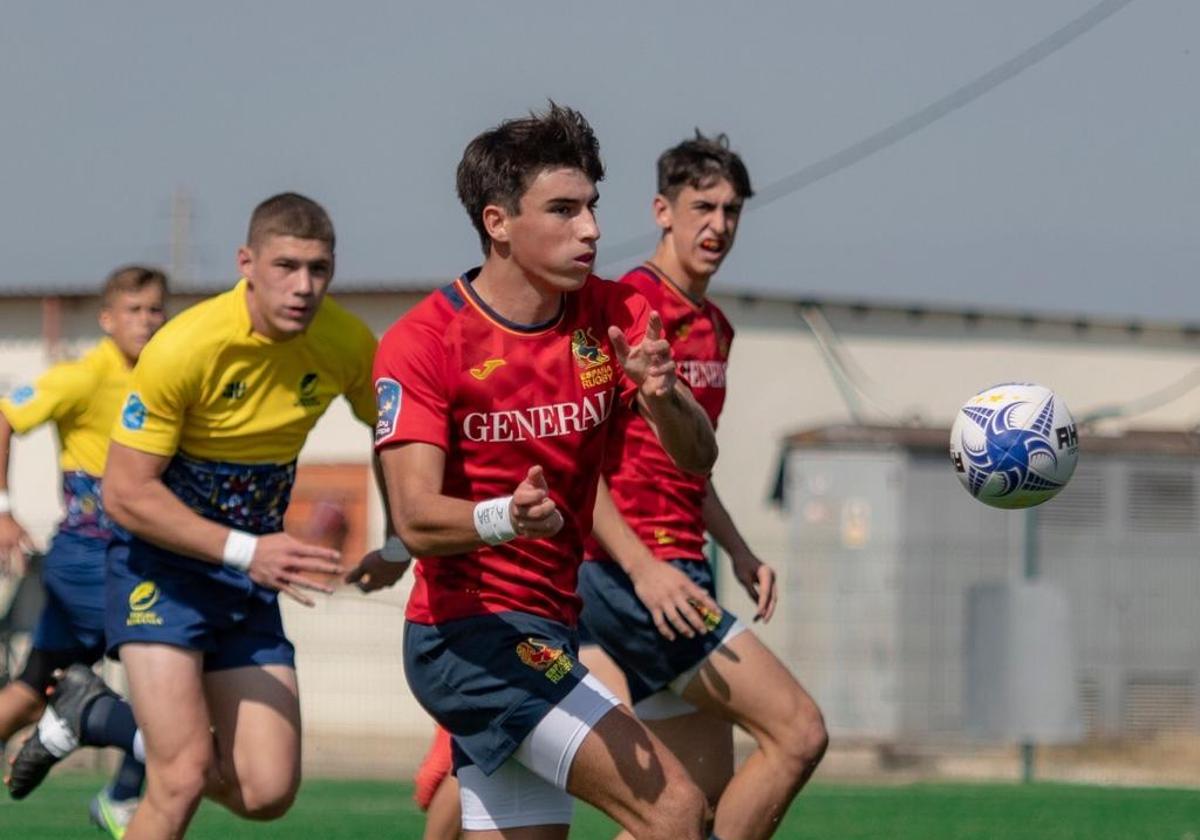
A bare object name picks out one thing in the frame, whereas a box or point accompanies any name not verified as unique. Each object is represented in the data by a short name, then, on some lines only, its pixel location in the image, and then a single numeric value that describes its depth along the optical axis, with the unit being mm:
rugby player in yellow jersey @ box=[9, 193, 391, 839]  13977
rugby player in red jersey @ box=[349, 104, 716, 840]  11039
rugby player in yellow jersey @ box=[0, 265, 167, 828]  19922
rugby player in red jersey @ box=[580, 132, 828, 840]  14203
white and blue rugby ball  14477
